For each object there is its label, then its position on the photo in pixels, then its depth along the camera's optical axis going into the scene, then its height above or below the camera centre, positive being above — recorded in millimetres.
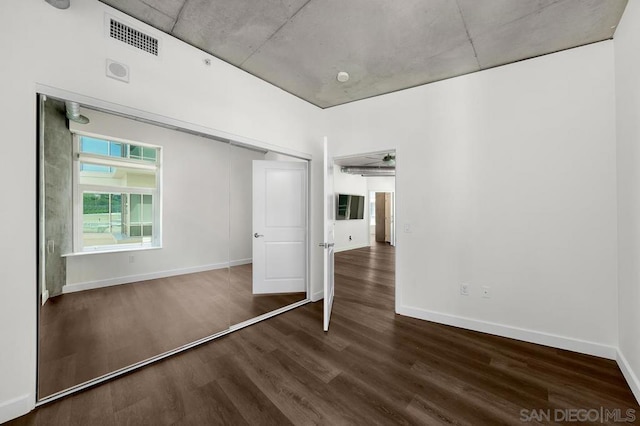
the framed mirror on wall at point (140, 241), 1877 -309
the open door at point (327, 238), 2717 -305
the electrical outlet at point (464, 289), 2812 -903
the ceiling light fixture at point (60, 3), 1605 +1433
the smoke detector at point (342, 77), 2814 +1644
